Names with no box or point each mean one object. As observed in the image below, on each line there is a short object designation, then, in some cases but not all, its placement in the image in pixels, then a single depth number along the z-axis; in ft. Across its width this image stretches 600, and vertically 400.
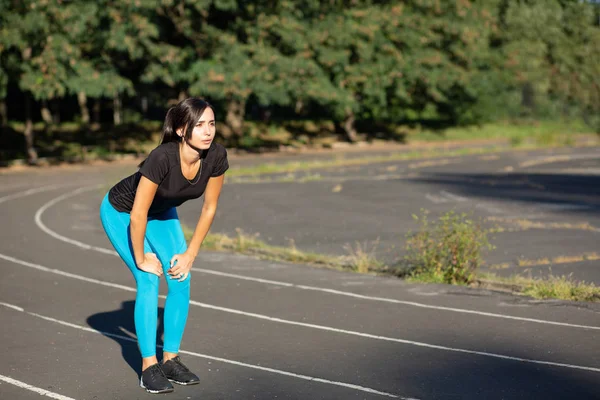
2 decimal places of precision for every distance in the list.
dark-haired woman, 20.12
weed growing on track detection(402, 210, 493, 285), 37.52
